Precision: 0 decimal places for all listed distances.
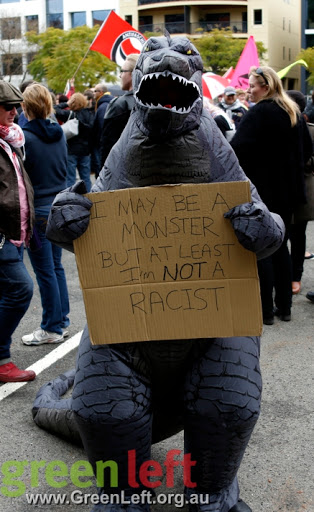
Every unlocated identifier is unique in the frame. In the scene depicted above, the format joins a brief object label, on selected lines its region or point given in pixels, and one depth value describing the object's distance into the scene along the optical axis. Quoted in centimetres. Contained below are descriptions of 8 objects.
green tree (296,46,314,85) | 3950
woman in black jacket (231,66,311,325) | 493
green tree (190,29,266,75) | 4022
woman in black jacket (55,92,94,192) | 942
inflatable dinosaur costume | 228
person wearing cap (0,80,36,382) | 387
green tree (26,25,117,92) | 3000
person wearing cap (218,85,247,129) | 980
